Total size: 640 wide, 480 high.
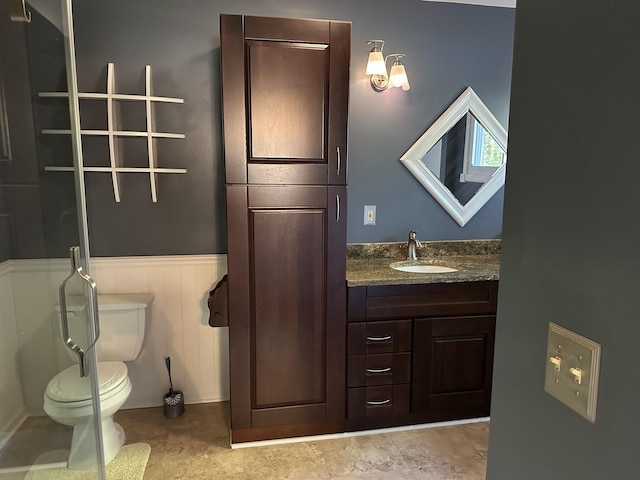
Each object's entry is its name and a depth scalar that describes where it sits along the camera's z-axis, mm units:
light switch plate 666
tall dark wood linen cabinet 2162
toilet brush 2715
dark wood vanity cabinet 2436
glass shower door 1833
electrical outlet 2912
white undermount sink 2773
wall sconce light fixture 2645
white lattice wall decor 2494
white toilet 2059
